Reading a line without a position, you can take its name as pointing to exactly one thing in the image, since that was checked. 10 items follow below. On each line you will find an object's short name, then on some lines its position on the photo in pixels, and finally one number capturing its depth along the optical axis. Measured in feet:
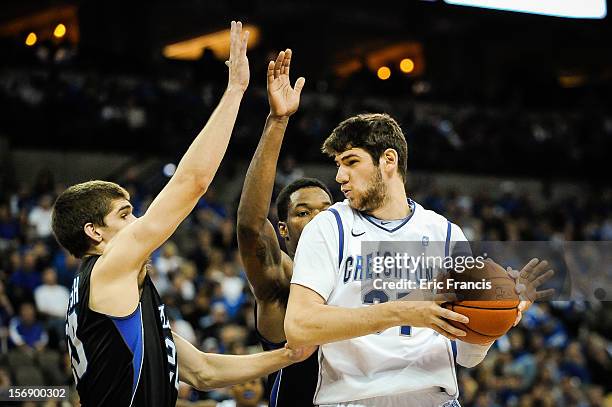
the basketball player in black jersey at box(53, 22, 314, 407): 12.30
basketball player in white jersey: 11.51
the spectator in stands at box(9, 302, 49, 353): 34.58
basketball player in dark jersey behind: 14.38
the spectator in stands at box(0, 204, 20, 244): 42.83
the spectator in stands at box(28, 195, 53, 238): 43.86
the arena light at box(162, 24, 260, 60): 88.74
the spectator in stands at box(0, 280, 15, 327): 35.53
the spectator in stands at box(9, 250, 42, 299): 37.35
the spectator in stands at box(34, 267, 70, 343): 36.88
